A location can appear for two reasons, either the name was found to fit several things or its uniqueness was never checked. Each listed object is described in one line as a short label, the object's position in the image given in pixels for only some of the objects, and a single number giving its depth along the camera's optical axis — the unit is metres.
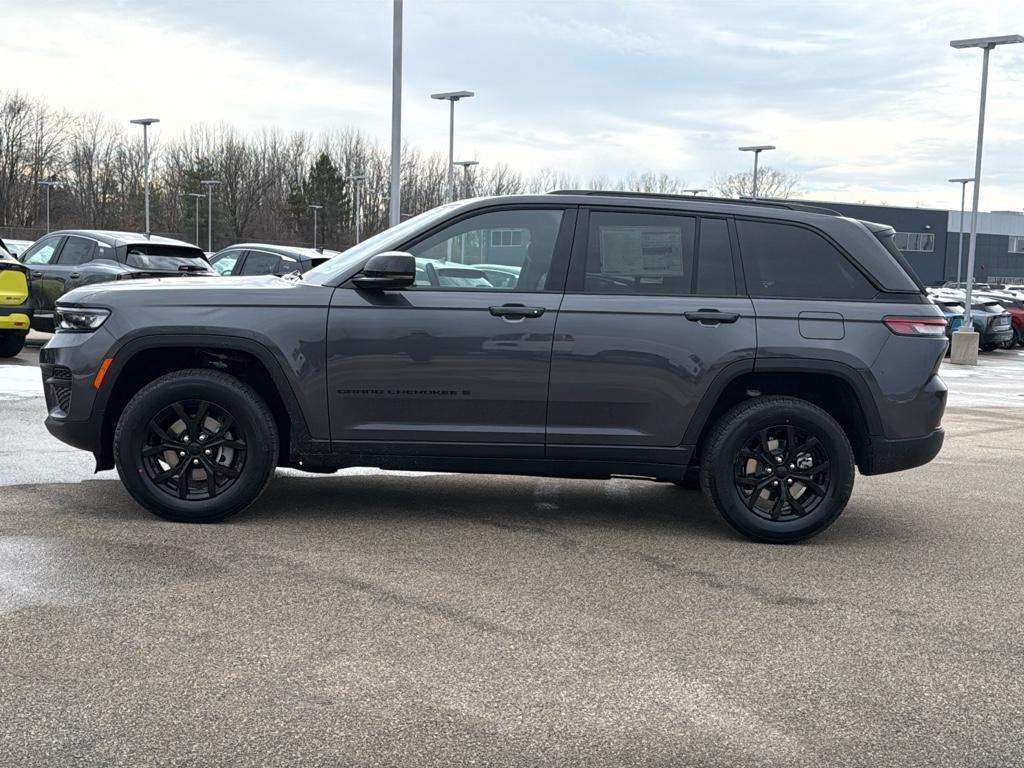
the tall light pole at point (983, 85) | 24.31
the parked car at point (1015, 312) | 31.19
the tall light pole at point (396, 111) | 19.66
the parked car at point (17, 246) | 26.50
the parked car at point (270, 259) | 15.46
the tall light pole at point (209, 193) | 77.94
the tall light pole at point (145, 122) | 55.04
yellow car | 13.84
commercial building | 93.94
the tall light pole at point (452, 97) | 31.65
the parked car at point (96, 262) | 15.09
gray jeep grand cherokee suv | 5.83
